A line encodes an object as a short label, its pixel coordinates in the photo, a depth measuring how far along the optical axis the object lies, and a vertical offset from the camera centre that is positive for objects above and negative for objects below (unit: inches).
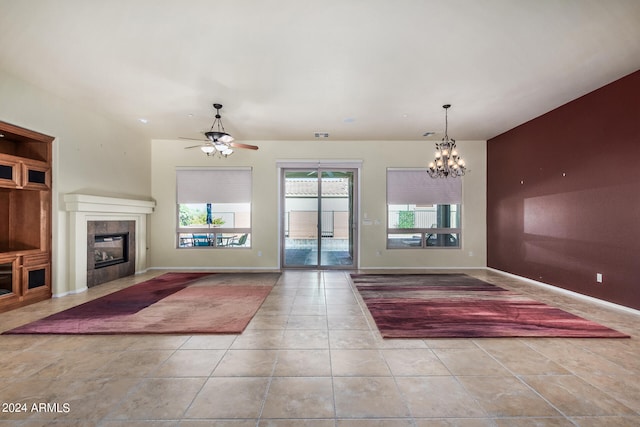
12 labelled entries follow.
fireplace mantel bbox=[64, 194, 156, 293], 182.7 -0.8
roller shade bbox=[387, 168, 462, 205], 275.9 +26.3
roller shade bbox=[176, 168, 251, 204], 275.7 +30.2
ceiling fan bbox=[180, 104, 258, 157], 172.1 +45.7
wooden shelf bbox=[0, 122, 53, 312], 157.1 +1.7
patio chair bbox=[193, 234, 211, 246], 278.4 -21.5
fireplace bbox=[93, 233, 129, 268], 209.2 -24.9
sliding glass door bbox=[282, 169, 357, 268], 278.5 +3.4
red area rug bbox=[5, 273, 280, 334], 124.6 -48.5
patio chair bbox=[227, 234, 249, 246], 278.1 -24.4
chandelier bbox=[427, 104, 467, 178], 195.6 +40.0
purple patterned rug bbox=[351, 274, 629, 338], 121.2 -48.6
